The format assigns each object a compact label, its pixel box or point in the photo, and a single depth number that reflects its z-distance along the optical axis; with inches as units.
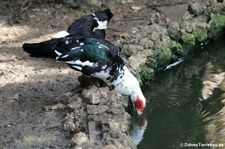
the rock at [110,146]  176.2
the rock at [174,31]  290.7
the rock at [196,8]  313.4
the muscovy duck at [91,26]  243.8
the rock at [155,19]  301.3
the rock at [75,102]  209.0
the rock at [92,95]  206.2
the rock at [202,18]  311.0
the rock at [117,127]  188.1
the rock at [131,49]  265.6
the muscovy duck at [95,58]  213.3
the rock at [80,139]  183.2
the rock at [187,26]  298.0
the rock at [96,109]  199.8
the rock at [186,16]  306.7
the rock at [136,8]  335.6
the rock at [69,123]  197.0
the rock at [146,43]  273.4
